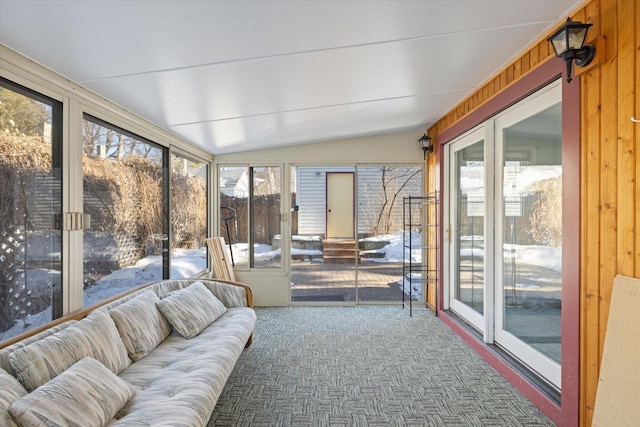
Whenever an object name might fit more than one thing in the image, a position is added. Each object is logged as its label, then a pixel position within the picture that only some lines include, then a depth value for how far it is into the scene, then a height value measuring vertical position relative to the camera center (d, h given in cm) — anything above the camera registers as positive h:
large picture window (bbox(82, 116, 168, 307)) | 262 +1
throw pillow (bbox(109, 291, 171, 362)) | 235 -82
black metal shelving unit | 491 -44
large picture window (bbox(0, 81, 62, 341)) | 192 -1
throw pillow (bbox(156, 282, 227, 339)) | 277 -83
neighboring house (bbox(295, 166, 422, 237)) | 512 +31
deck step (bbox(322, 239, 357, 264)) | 529 -60
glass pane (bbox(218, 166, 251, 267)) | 521 +5
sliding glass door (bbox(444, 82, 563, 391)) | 247 -16
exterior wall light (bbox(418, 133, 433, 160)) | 474 +95
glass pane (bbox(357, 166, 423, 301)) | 512 -23
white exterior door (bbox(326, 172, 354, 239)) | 524 +10
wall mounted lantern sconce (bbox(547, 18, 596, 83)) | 181 +90
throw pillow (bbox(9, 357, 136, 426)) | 143 -85
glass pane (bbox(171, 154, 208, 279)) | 405 -7
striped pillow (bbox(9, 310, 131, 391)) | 164 -74
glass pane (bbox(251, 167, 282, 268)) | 517 -10
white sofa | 154 -87
